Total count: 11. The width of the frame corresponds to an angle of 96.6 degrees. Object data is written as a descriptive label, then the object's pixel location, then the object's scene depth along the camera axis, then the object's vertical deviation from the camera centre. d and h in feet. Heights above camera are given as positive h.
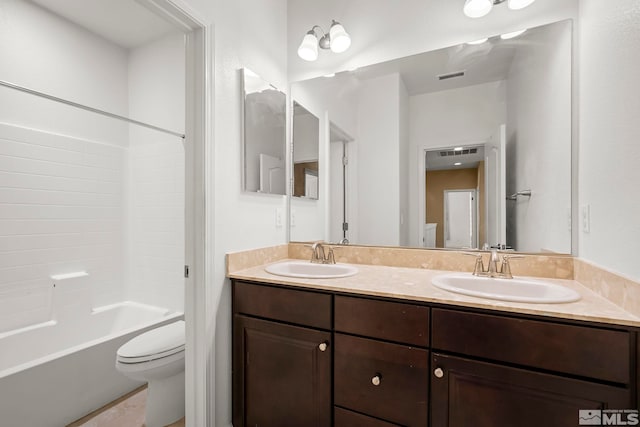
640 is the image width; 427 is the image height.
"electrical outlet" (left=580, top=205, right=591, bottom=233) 3.83 -0.11
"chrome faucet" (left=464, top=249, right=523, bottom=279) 4.37 -0.90
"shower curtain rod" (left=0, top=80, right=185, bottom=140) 5.82 +2.42
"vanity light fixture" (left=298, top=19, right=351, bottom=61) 5.63 +3.44
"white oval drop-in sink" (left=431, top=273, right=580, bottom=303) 3.65 -1.08
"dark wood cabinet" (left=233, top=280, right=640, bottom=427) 2.81 -1.83
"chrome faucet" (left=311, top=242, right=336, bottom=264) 5.74 -0.93
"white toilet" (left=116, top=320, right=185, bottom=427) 4.98 -2.86
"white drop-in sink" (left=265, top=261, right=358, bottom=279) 5.20 -1.11
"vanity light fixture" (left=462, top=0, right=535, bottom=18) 4.50 +3.29
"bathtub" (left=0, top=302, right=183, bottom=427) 4.68 -3.11
